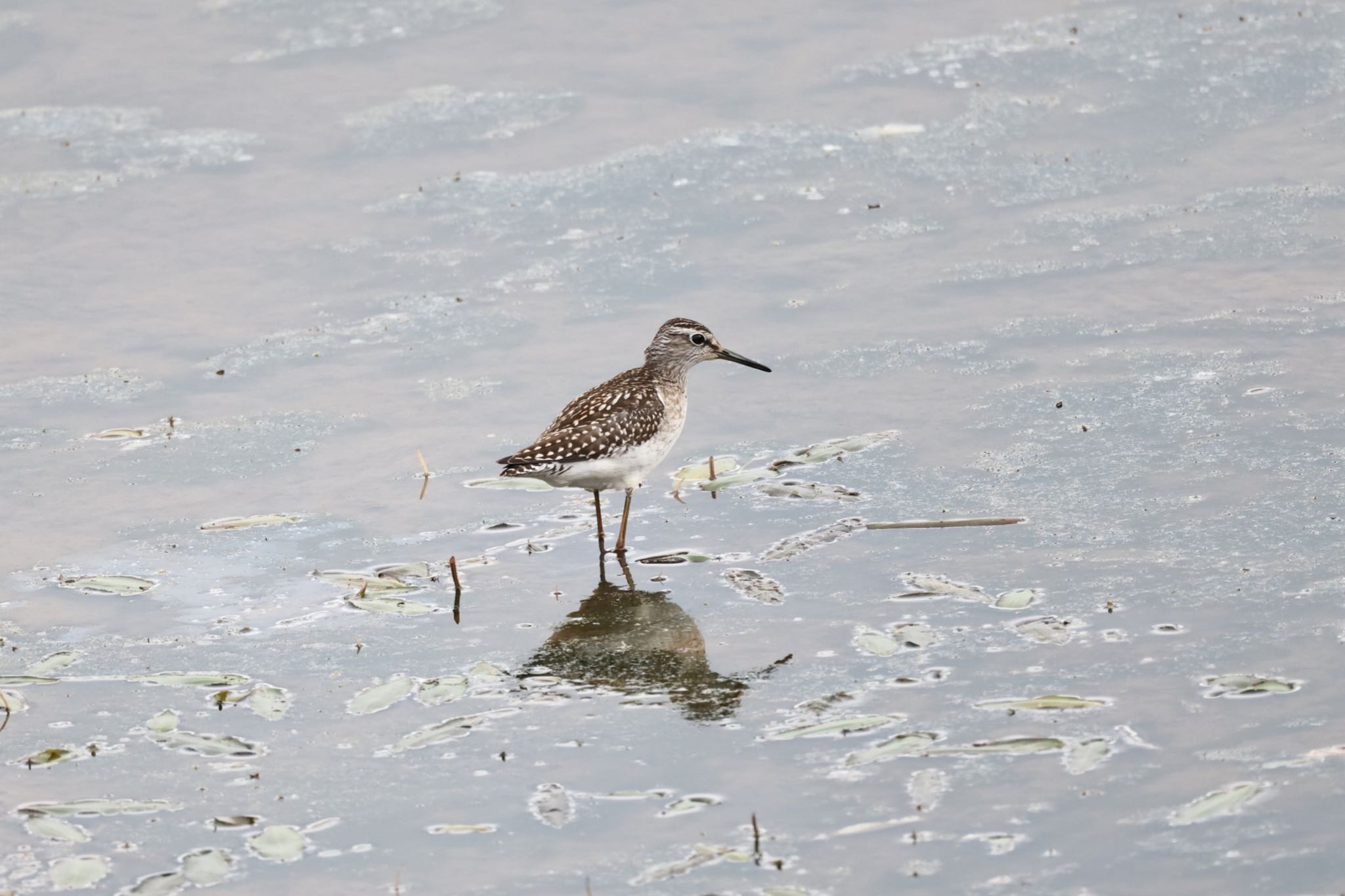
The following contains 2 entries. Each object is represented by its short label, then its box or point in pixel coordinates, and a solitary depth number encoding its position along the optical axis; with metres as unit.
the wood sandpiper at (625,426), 20.52
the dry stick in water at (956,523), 20.09
